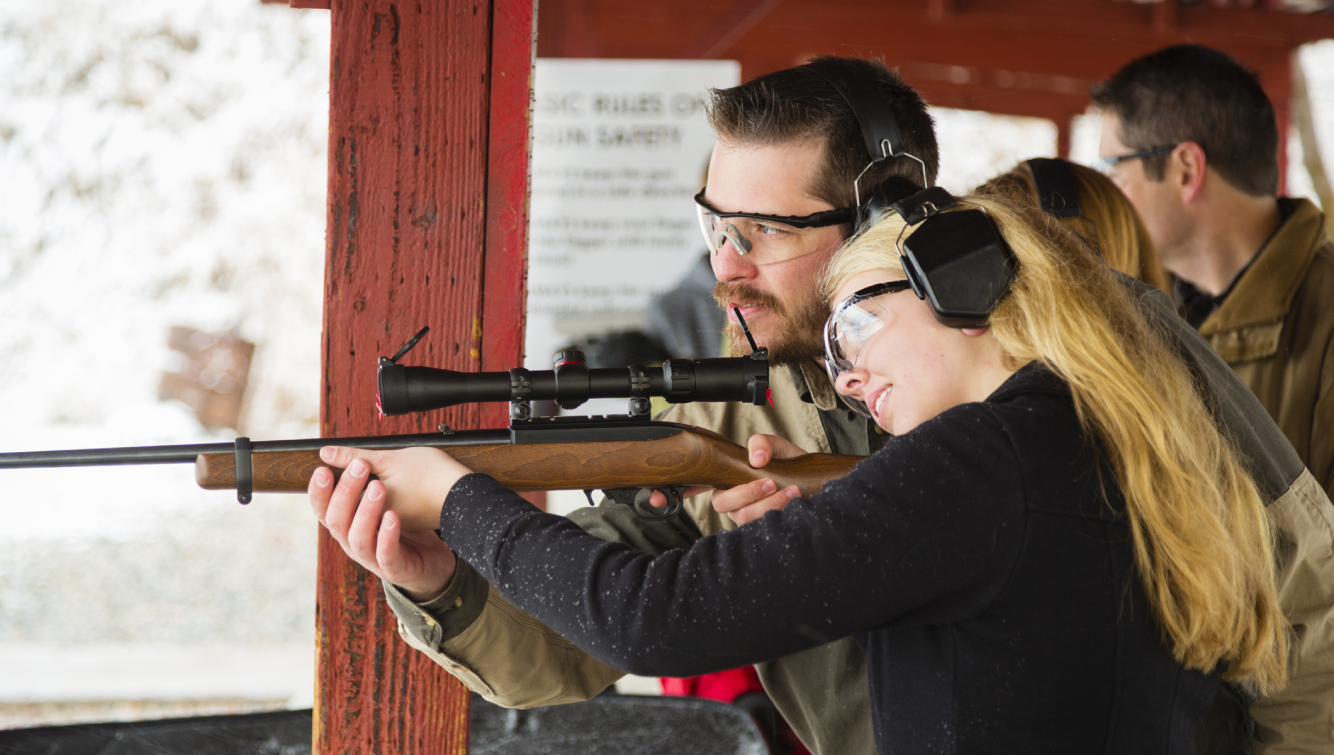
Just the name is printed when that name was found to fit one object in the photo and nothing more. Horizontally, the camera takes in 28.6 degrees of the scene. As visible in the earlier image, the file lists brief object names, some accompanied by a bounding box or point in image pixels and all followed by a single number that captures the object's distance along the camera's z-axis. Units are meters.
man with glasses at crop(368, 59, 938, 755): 2.33
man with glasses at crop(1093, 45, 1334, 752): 2.79
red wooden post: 2.18
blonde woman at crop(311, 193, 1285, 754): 1.93
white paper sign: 4.07
